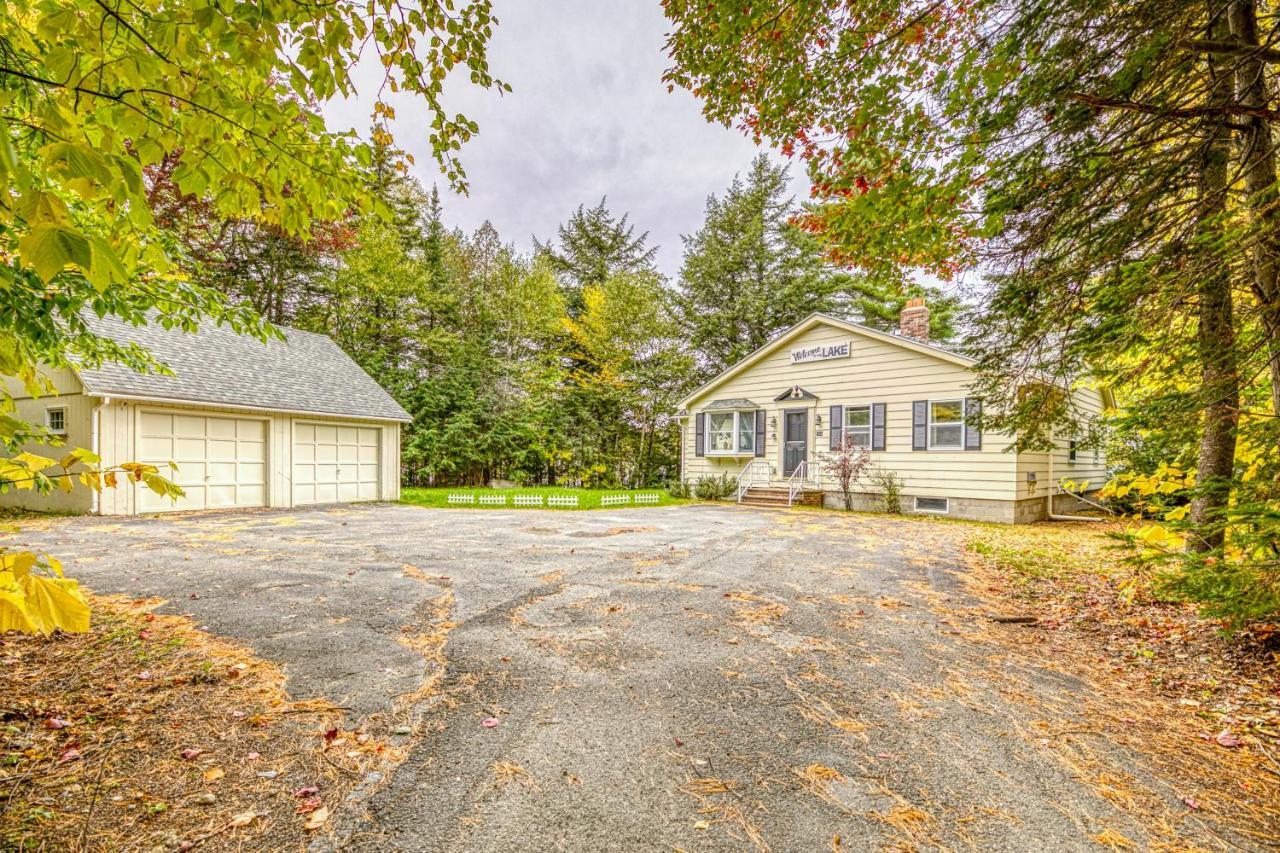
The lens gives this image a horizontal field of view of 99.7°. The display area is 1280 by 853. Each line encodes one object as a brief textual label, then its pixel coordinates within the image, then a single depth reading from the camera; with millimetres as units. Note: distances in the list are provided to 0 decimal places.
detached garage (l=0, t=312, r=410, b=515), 10219
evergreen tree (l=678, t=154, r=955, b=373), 23062
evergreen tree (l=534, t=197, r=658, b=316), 25734
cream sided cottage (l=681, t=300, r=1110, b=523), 11555
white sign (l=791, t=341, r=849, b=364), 13364
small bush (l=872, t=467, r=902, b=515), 12305
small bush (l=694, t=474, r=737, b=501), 14883
